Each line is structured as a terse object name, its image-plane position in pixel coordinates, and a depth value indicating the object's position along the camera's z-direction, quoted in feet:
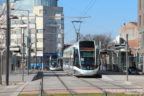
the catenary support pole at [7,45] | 77.77
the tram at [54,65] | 230.27
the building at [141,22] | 156.78
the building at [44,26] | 276.82
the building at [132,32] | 240.38
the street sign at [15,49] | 120.98
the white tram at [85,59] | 106.46
